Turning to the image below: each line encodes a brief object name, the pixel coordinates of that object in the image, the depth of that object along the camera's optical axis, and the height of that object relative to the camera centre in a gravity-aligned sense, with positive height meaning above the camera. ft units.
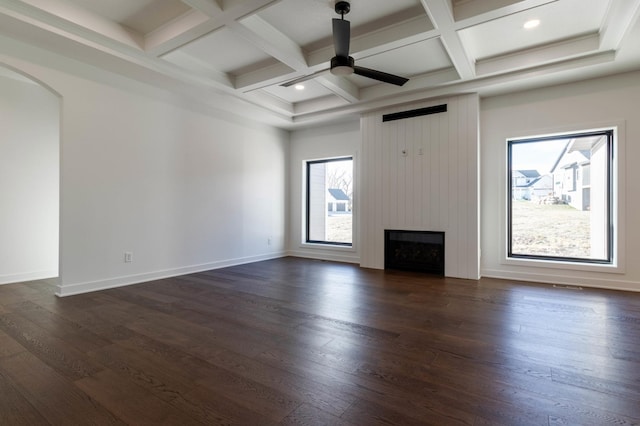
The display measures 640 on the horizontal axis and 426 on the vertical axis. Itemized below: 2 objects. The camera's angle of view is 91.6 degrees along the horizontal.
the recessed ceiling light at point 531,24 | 10.42 +6.49
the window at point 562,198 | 13.82 +0.80
